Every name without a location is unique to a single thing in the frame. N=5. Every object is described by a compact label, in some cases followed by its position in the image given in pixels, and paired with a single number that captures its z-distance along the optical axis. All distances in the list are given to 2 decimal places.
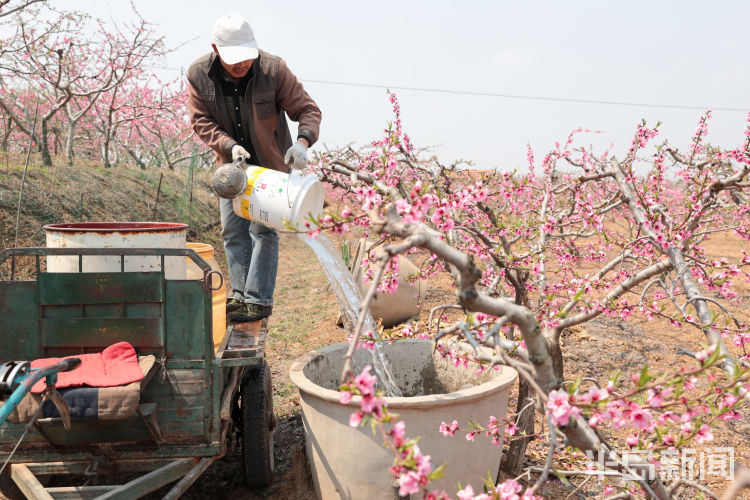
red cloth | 2.00
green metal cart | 2.26
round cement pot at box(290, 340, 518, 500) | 2.44
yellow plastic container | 2.74
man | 3.30
